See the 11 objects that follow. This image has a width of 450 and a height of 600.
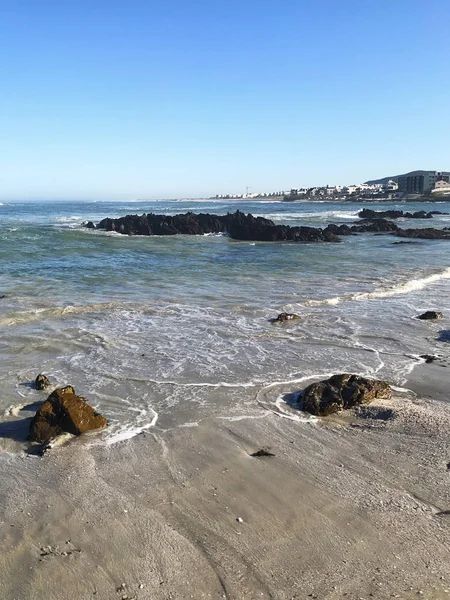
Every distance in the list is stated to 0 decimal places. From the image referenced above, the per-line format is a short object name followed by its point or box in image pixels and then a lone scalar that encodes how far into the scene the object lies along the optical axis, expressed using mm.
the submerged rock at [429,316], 11484
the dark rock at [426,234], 37375
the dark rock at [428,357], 8500
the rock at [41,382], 7312
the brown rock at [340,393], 6535
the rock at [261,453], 5434
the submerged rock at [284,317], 11438
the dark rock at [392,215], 63019
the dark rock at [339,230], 42719
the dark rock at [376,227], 45625
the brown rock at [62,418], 5773
